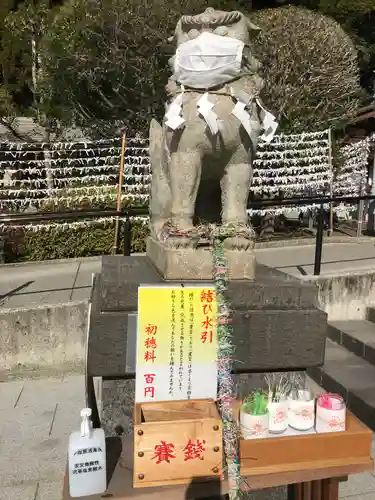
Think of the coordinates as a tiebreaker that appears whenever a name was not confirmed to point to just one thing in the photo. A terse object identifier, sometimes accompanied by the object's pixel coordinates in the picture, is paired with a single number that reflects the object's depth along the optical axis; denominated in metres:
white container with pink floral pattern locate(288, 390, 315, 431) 2.08
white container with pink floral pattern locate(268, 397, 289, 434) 2.07
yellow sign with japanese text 2.06
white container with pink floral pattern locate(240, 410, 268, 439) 2.02
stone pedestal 2.44
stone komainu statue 2.62
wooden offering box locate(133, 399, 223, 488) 1.90
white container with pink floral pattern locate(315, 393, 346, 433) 2.05
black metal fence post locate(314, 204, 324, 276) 5.41
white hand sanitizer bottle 1.94
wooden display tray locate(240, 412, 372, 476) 1.98
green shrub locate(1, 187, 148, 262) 7.44
